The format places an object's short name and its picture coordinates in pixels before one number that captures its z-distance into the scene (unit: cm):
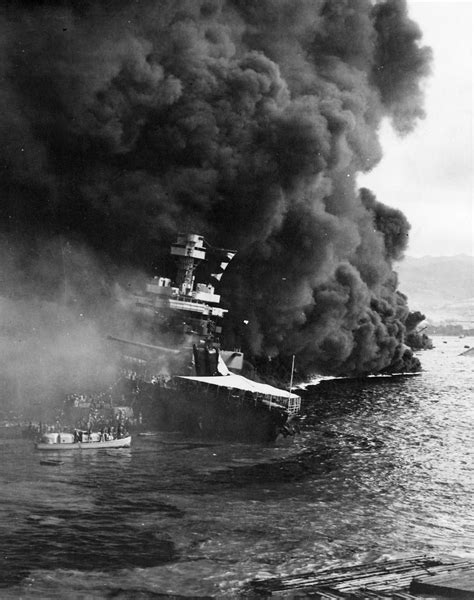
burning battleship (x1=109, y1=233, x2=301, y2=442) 5856
